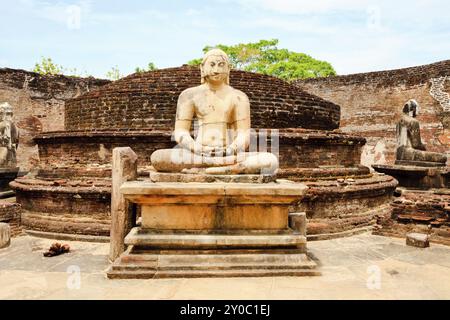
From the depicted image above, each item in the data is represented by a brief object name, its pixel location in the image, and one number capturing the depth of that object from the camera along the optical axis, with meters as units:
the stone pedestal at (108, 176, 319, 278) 2.96
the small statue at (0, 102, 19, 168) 7.42
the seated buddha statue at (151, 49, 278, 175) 3.39
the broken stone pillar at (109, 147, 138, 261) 3.49
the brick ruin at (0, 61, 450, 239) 5.61
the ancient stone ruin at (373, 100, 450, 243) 4.93
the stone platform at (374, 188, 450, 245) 4.78
